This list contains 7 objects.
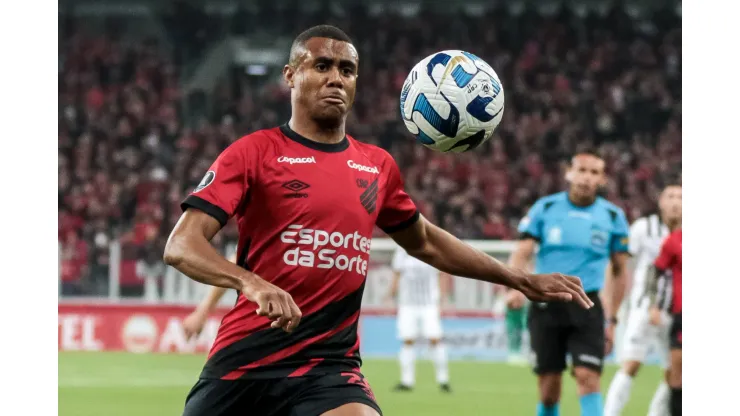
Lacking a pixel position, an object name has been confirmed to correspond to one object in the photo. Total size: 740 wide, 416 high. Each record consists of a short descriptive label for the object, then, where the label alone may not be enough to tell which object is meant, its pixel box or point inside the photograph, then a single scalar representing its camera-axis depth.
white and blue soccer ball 9.22
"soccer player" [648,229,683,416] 15.74
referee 15.95
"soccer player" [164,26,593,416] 8.04
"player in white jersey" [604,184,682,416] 17.14
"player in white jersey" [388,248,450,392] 27.67
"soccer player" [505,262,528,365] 34.03
